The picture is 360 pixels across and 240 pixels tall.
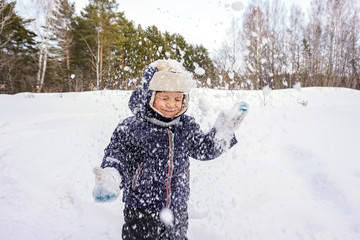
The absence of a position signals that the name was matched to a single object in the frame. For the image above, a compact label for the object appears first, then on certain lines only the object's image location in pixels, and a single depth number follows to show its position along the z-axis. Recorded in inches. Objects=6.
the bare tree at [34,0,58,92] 542.9
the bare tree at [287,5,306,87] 620.1
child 53.3
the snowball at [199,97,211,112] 107.2
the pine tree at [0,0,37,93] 612.3
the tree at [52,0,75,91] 687.7
